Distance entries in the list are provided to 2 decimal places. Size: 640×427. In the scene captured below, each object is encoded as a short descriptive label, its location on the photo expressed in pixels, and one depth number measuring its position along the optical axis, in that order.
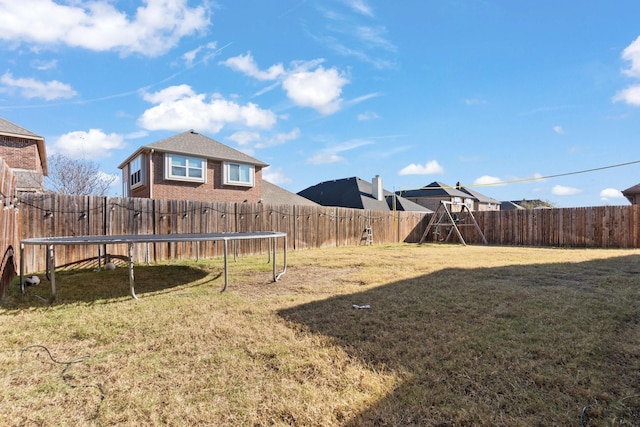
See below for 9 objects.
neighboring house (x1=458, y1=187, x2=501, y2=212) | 38.63
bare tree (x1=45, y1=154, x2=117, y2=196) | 23.80
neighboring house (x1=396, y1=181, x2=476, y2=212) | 34.88
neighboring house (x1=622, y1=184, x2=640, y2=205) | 18.34
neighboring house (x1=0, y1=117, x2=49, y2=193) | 15.41
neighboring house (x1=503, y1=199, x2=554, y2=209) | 45.76
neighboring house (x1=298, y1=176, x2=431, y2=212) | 25.61
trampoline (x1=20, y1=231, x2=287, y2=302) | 3.89
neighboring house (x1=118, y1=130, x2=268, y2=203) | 15.11
